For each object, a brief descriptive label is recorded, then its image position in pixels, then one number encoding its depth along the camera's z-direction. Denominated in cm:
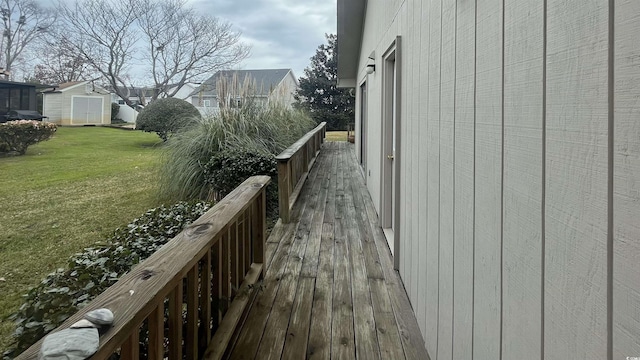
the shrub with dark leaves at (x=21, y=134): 1190
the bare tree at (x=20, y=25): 2169
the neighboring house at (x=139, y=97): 3081
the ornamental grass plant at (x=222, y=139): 574
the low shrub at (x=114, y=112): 3300
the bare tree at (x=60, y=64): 2448
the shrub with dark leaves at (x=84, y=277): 154
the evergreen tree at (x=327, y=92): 2492
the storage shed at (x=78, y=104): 2752
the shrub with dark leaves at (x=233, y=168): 525
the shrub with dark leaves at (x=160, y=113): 1478
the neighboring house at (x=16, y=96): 2081
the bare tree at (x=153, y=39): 2400
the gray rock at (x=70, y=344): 83
